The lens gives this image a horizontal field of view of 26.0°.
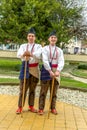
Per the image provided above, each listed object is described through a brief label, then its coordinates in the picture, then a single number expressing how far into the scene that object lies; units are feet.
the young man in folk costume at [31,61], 13.33
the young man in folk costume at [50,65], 13.19
